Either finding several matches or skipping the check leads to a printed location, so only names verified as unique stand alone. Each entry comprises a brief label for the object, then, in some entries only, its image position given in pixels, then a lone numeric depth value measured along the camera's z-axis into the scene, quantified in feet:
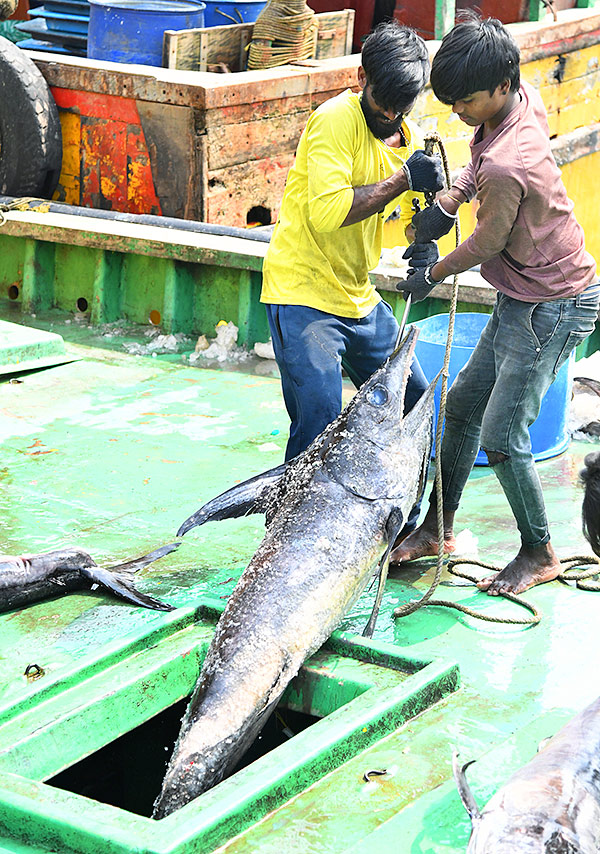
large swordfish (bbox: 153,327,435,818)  11.67
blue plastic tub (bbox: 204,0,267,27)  35.65
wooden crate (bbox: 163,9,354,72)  32.83
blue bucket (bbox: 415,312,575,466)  20.48
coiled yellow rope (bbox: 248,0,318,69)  33.17
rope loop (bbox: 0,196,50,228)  29.78
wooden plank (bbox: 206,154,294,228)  30.37
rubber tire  30.60
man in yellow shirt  14.79
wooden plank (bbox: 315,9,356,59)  35.81
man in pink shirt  13.74
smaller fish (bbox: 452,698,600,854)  8.93
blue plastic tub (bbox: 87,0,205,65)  33.35
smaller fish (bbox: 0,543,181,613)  14.67
